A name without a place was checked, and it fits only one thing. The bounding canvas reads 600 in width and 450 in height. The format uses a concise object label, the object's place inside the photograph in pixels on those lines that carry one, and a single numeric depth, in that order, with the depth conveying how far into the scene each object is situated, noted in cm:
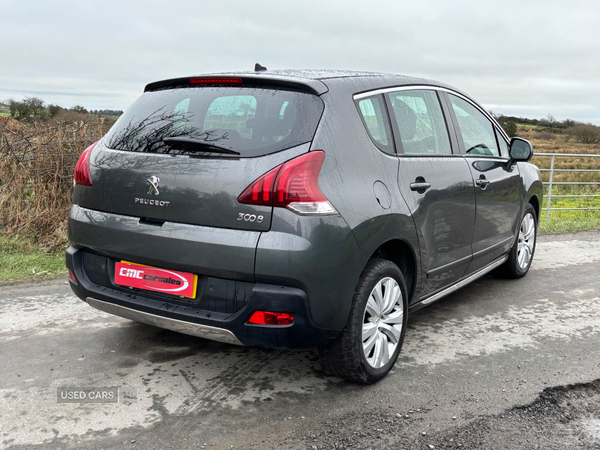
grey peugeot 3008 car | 265
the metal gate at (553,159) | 977
